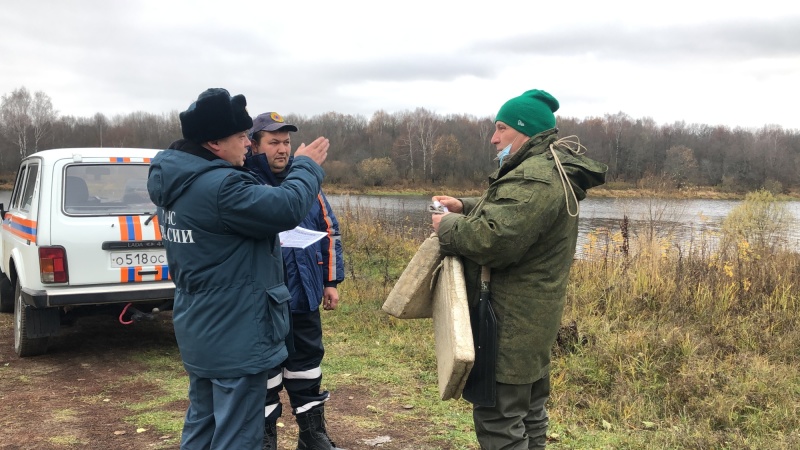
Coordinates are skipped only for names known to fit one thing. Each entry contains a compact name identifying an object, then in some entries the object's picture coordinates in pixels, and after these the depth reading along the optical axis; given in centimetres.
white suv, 471
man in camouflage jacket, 225
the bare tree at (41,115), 6303
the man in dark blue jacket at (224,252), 225
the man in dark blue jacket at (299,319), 313
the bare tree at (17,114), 6022
